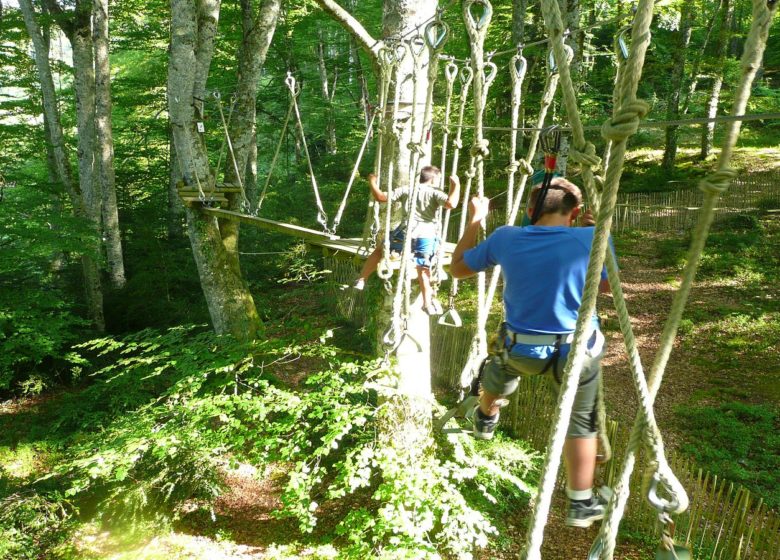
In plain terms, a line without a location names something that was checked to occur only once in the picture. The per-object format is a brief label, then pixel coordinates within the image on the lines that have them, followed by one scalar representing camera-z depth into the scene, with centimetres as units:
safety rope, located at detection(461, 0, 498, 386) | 206
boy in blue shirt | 156
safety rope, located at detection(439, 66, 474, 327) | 293
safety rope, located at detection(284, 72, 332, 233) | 392
